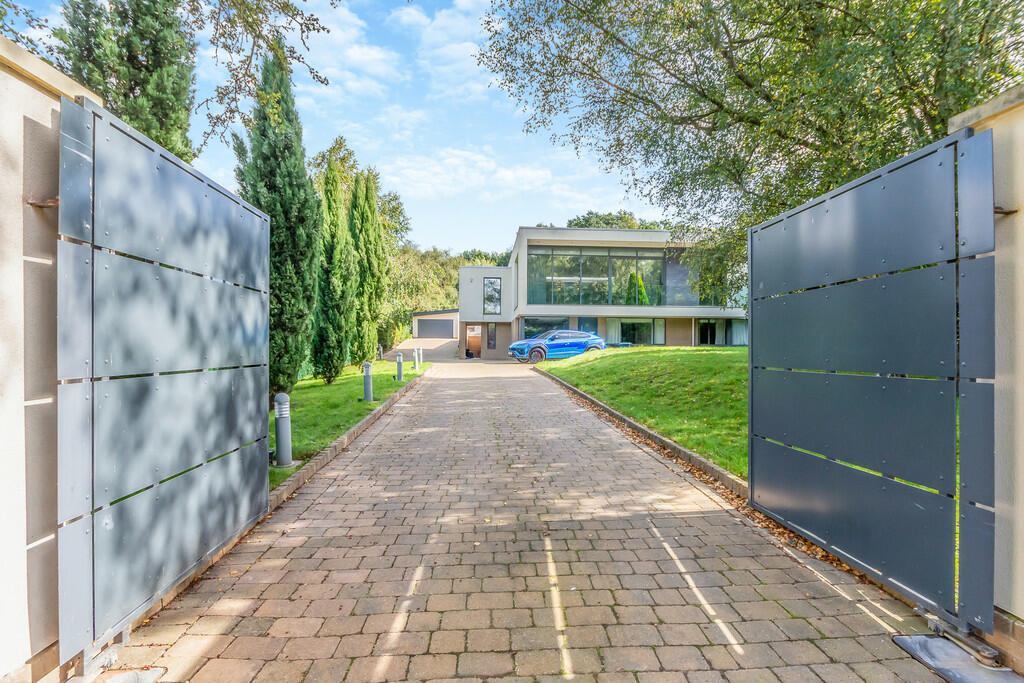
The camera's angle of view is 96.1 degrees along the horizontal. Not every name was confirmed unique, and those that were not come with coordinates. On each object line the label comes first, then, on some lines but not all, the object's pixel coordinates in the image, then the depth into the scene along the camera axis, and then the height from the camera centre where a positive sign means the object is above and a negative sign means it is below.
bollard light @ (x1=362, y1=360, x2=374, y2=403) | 10.58 -1.01
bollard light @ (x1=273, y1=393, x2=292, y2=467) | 5.63 -1.14
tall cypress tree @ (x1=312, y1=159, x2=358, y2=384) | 14.05 +1.30
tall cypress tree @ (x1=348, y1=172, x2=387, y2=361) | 17.59 +3.08
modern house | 27.56 +3.19
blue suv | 25.02 -0.23
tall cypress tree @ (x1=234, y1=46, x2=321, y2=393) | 9.48 +2.84
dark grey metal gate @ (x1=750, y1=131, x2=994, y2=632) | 2.46 -0.22
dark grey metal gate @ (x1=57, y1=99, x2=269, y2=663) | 2.23 -0.21
